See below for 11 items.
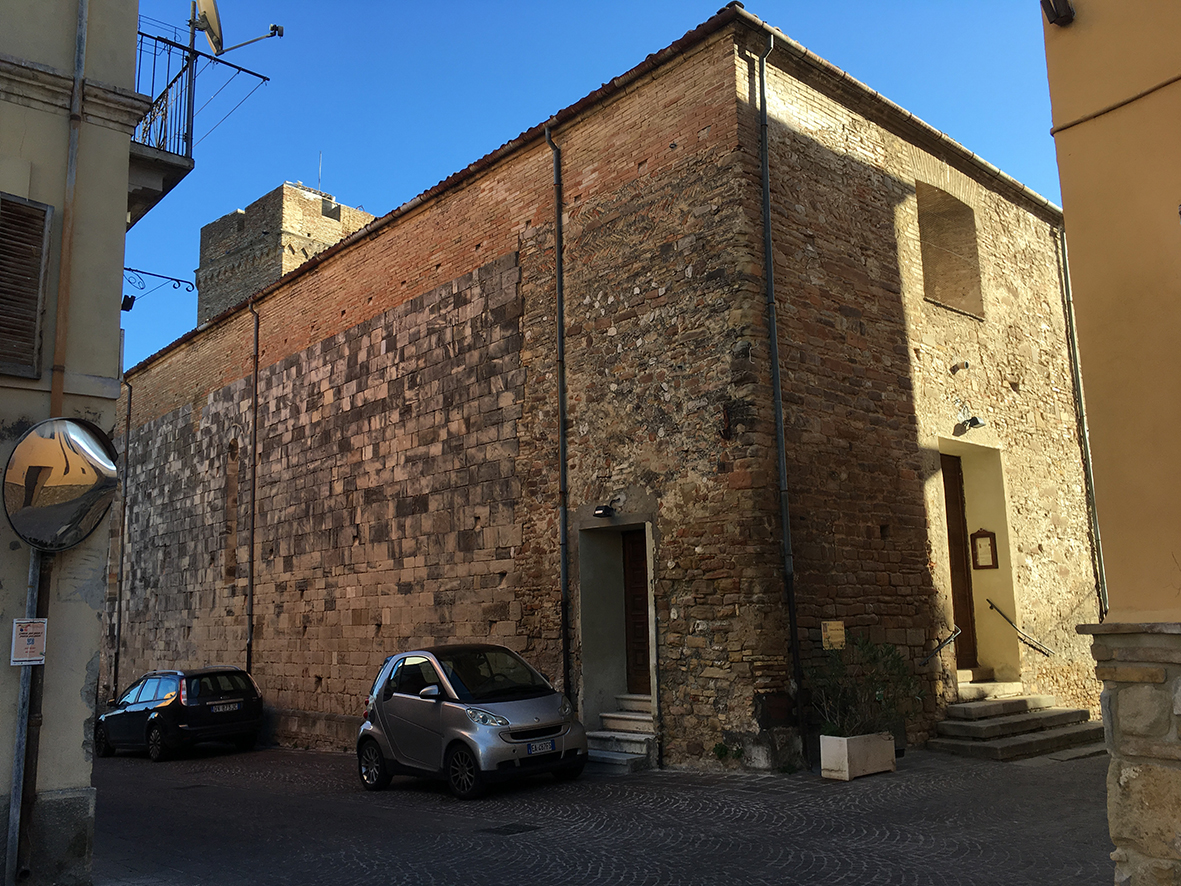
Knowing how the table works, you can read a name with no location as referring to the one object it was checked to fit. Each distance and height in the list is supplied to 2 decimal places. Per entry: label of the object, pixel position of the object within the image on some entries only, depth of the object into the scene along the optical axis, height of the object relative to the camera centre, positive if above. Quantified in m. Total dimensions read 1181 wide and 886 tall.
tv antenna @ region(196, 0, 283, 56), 8.50 +5.30
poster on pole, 5.75 -0.04
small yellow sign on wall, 9.68 -0.22
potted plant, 8.77 -0.88
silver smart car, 8.91 -0.96
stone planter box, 8.68 -1.30
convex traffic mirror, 5.87 +0.93
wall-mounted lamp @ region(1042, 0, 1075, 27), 4.77 +2.92
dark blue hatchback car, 14.34 -1.25
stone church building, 9.88 +2.43
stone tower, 25.27 +10.46
